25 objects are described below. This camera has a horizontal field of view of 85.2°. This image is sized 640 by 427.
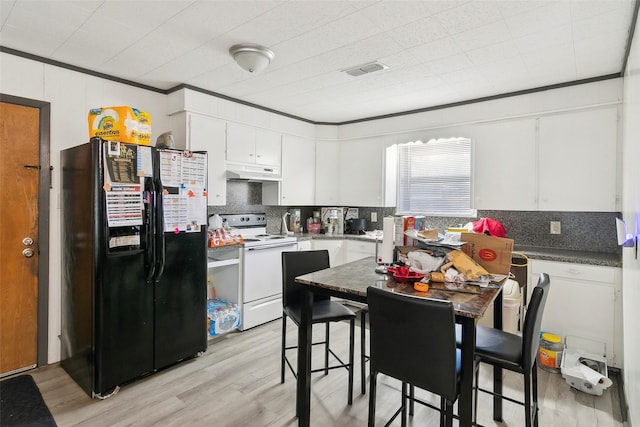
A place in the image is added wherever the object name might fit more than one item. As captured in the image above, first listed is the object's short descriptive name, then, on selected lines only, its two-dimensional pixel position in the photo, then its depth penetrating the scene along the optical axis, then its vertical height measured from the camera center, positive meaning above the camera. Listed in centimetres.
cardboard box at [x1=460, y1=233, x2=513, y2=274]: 192 -22
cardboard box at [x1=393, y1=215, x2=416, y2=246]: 213 -10
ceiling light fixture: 246 +112
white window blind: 392 +41
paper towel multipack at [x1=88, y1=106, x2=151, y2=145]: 245 +61
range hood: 363 +42
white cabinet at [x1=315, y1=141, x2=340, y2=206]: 476 +51
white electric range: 349 -64
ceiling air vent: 277 +117
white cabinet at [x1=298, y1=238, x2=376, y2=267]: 423 -46
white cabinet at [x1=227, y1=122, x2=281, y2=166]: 368 +73
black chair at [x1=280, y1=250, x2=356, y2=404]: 220 -64
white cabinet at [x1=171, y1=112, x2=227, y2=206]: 331 +68
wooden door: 254 -20
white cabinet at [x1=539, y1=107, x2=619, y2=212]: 294 +45
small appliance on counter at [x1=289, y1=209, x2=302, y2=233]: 475 -14
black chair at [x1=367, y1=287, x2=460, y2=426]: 138 -55
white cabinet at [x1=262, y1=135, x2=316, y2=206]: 428 +43
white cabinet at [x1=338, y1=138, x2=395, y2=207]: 442 +49
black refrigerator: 231 -36
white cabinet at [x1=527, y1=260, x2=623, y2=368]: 271 -73
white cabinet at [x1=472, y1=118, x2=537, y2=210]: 333 +47
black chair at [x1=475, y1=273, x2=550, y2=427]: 159 -67
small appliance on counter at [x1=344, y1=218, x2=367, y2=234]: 466 -20
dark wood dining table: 141 -40
